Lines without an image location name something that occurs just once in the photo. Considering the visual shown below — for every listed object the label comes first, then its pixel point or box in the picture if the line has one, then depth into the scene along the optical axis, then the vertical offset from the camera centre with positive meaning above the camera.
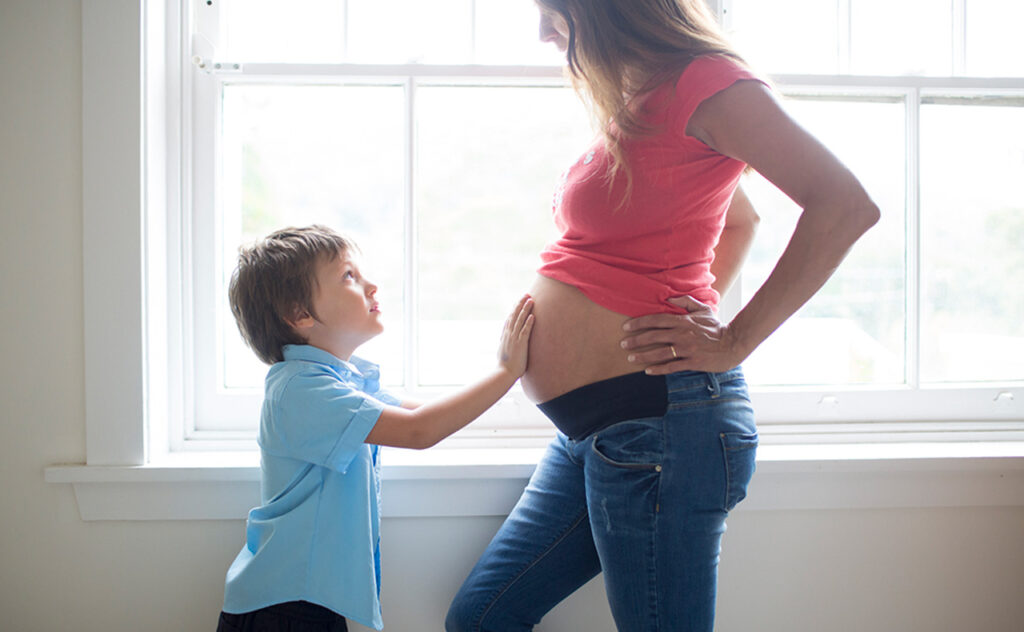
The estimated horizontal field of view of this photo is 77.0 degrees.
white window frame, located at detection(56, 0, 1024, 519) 1.30 -0.29
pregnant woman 0.88 +0.03
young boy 1.07 -0.21
